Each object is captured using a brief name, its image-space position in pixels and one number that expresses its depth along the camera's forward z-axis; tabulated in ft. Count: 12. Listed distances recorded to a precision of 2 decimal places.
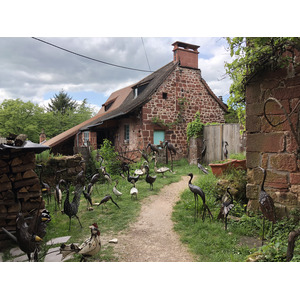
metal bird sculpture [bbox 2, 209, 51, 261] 6.13
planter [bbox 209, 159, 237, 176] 14.38
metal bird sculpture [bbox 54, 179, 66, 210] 10.61
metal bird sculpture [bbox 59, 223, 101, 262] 6.38
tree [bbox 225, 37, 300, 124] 8.08
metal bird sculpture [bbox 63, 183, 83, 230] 8.58
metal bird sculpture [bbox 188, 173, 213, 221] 9.36
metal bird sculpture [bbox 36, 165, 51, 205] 11.32
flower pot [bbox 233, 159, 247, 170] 14.60
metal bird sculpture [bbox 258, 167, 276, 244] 7.58
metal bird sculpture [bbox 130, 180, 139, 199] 12.04
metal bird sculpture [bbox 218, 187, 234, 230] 8.50
